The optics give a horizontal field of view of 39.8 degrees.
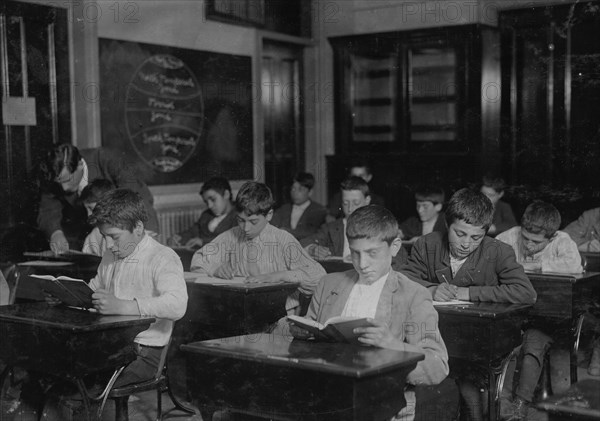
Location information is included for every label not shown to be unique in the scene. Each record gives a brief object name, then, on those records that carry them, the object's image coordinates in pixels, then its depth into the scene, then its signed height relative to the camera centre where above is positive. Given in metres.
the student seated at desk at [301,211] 6.59 -0.52
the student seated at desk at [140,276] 3.09 -0.50
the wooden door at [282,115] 8.16 +0.32
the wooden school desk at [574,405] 1.90 -0.61
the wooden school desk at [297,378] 2.12 -0.62
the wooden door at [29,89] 5.56 +0.43
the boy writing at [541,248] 3.95 -0.56
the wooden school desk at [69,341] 2.81 -0.66
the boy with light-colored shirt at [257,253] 4.01 -0.55
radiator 6.82 -0.59
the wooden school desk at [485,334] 3.08 -0.72
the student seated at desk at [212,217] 6.07 -0.52
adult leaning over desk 5.04 -0.27
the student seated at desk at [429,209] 5.76 -0.45
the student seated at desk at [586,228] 5.74 -0.61
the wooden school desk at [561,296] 3.82 -0.72
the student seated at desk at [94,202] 4.63 -0.29
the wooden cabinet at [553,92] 6.81 +0.42
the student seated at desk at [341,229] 5.46 -0.55
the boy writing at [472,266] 3.32 -0.51
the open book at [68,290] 3.00 -0.51
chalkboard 6.49 +0.33
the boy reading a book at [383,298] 2.42 -0.48
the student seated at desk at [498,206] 5.99 -0.47
